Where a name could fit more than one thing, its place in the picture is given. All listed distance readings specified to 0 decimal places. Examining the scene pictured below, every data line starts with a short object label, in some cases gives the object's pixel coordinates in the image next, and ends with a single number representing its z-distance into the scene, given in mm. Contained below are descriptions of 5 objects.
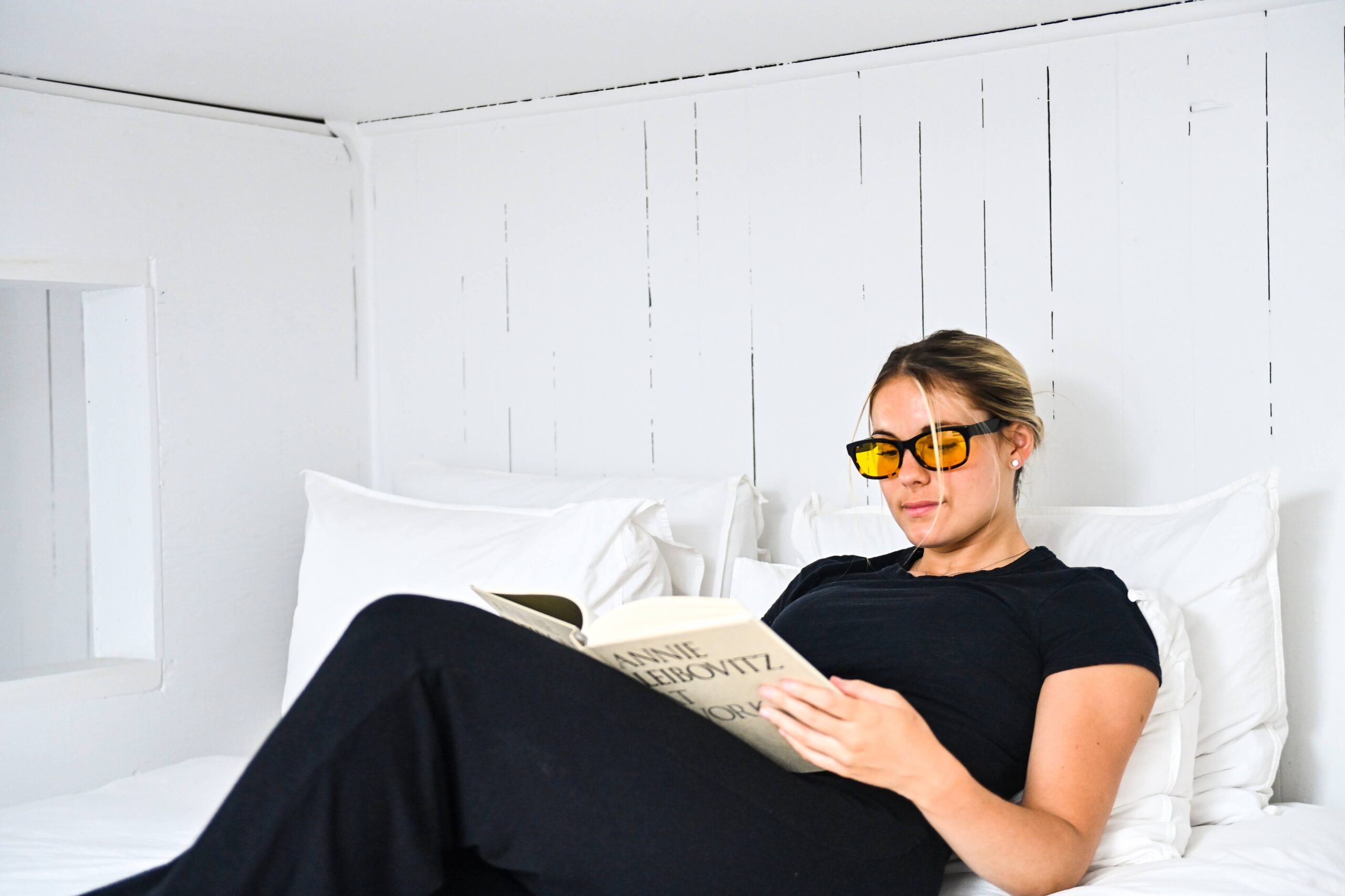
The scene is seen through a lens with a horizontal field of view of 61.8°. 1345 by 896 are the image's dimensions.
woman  1072
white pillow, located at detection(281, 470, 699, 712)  2139
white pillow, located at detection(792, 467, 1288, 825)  1695
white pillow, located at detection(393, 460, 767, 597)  2320
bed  1490
